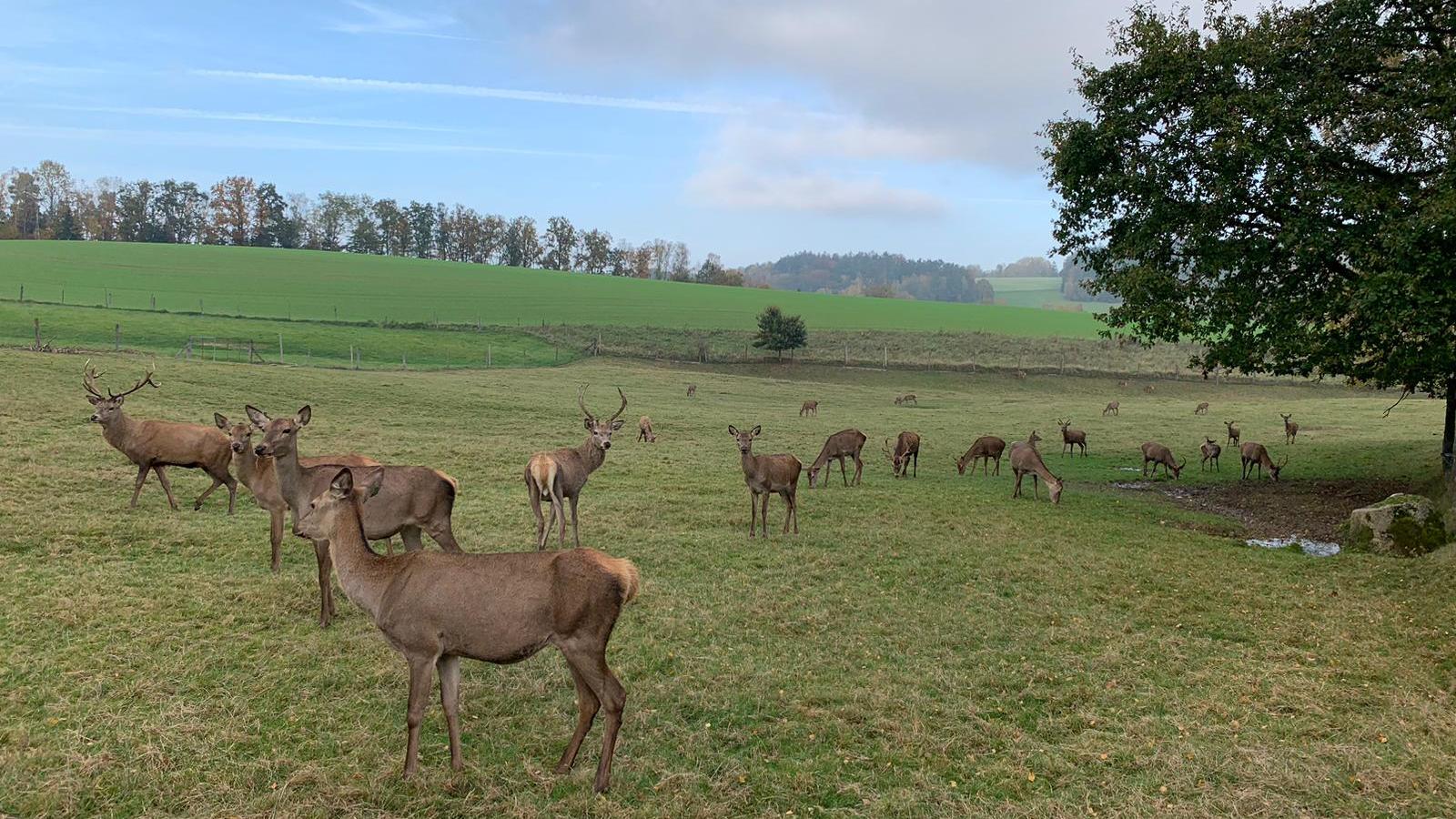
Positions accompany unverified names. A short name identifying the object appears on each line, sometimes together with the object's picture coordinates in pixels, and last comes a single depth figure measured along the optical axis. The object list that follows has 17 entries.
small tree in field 58.66
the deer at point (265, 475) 10.23
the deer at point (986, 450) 22.02
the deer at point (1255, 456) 20.95
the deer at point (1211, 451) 22.83
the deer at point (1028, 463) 17.70
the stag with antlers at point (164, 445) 13.18
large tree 13.95
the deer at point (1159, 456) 21.23
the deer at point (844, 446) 19.31
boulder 12.52
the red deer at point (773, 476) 13.92
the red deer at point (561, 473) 12.33
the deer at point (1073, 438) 25.33
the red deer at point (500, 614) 5.77
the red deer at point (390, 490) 9.10
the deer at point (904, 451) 20.88
